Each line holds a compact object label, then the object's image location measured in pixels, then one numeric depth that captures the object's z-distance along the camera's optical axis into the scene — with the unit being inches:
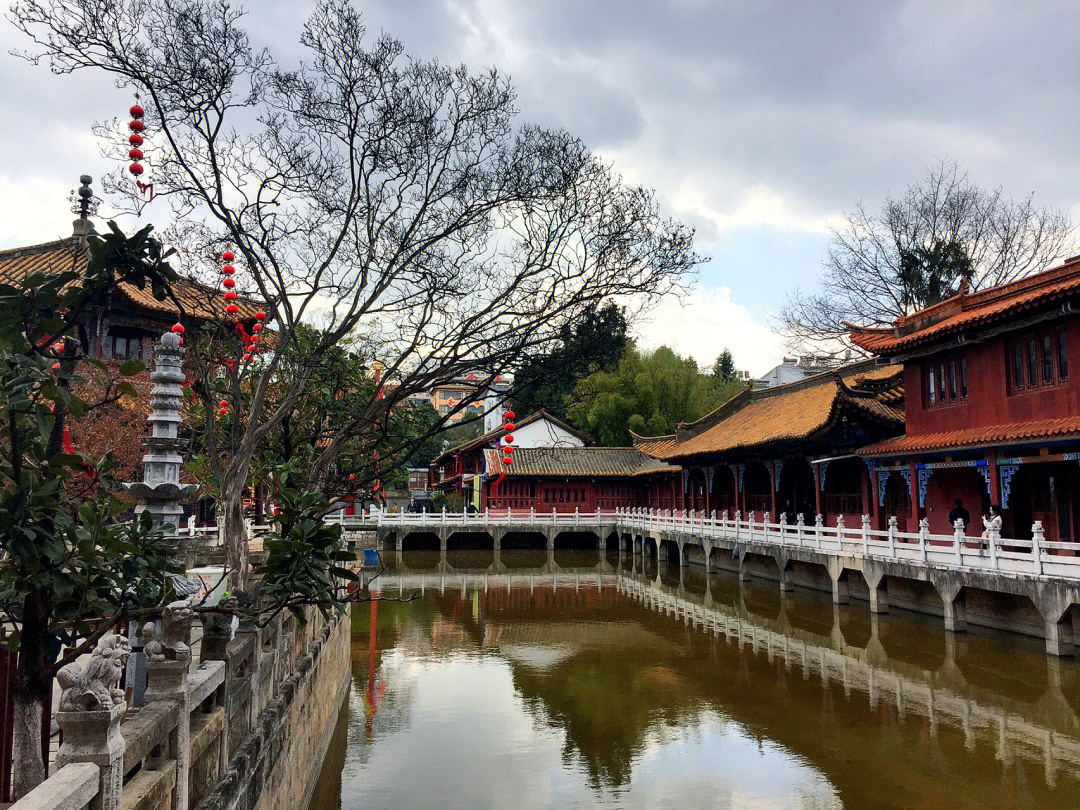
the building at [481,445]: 1571.1
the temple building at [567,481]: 1435.8
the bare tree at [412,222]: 286.2
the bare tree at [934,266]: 995.3
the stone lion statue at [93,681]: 119.0
